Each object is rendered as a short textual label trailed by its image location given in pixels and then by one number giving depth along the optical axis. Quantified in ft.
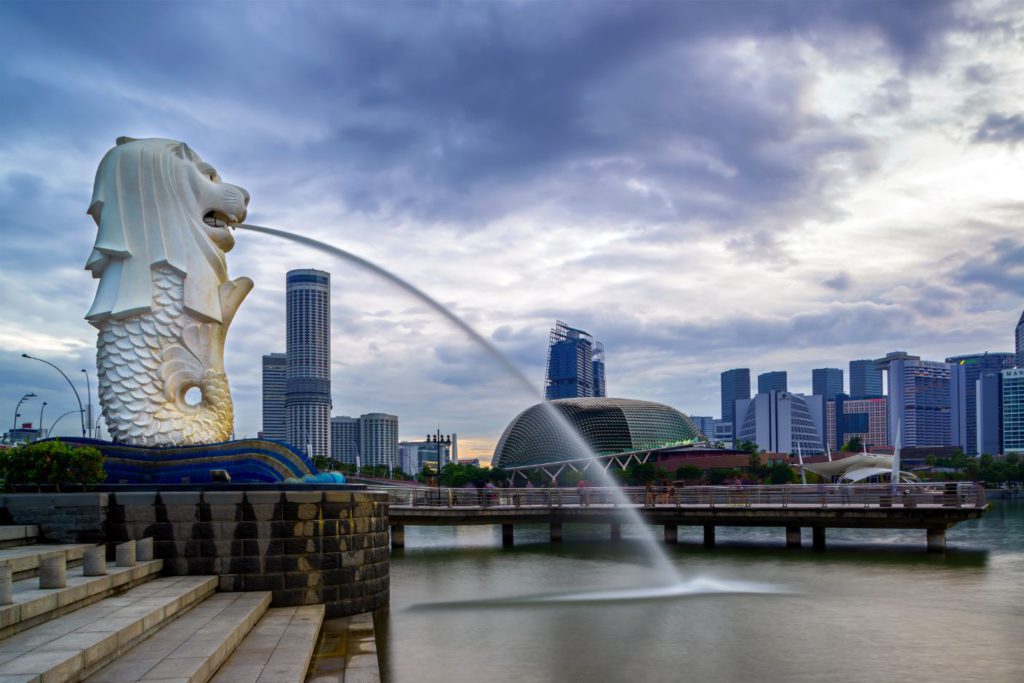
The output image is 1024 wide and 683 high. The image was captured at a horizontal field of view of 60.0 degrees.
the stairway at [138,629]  29.71
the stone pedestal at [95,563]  39.60
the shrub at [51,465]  54.95
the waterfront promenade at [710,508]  108.06
